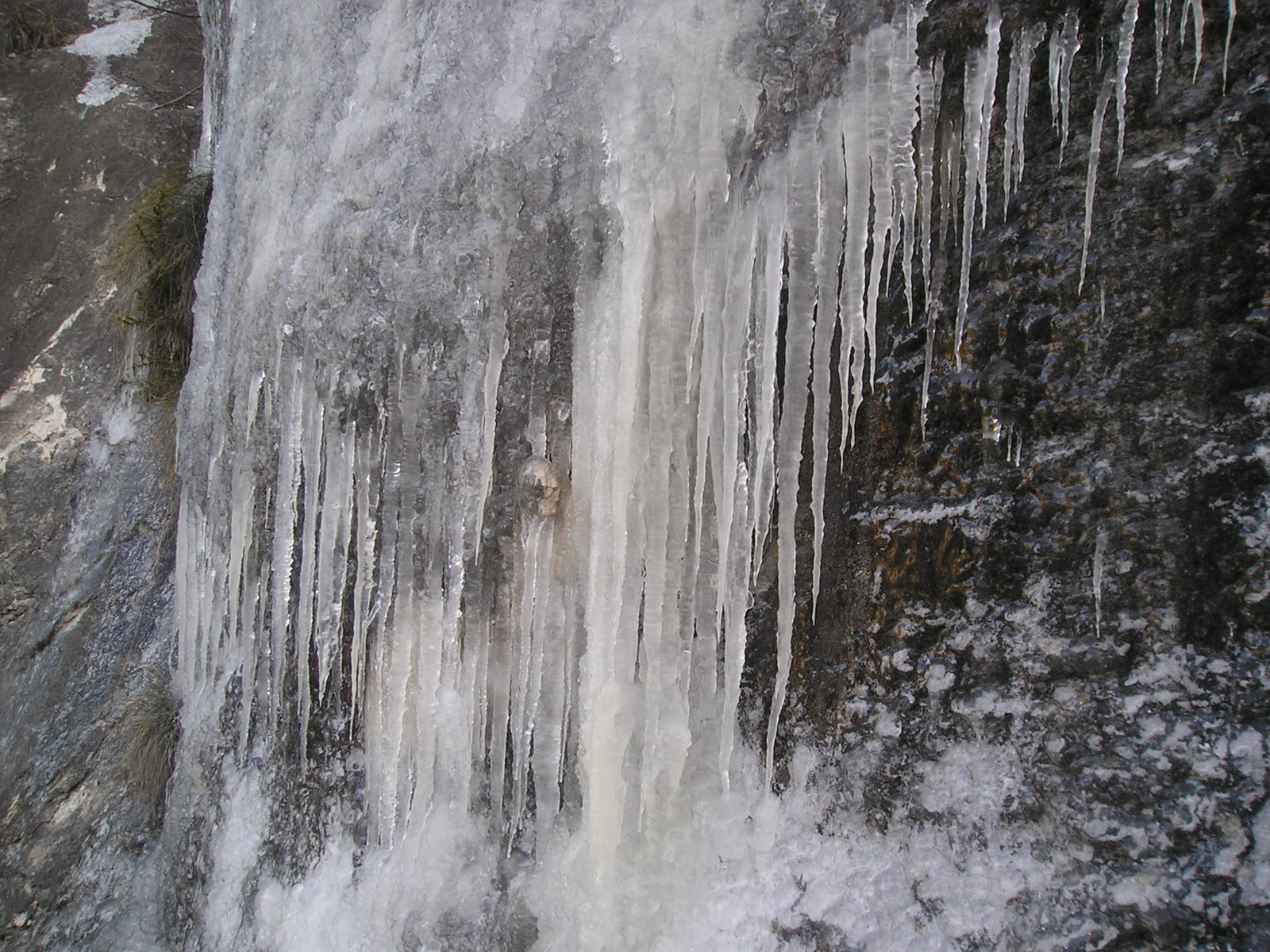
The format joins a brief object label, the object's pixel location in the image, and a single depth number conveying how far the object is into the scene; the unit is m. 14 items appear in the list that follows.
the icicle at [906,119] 1.60
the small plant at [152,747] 3.52
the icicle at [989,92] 1.56
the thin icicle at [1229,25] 1.35
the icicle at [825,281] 1.64
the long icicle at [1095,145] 1.45
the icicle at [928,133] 1.60
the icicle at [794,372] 1.66
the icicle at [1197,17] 1.37
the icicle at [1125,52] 1.44
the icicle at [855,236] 1.61
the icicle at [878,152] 1.60
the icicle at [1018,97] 1.54
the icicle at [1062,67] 1.50
